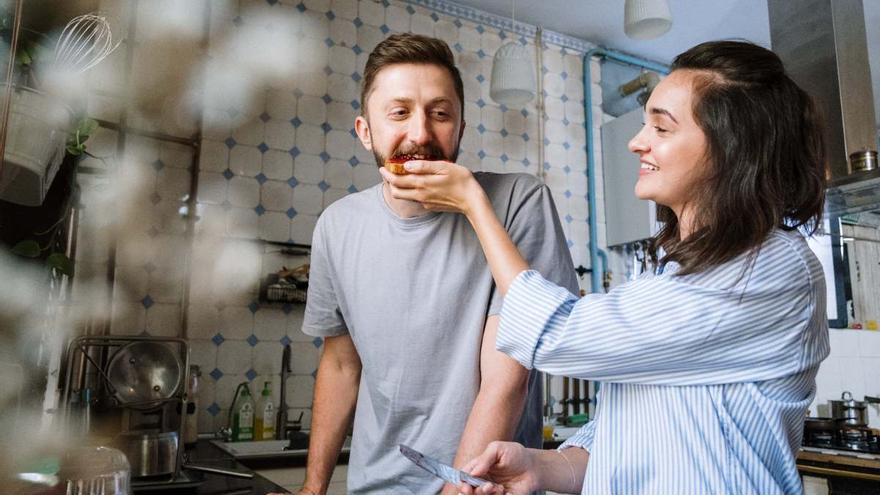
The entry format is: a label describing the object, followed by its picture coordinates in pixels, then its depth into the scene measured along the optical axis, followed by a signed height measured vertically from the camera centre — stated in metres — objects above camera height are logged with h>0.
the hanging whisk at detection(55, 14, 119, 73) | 1.43 +0.74
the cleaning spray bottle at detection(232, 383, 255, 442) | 3.08 -0.35
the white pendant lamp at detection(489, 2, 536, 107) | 3.48 +1.42
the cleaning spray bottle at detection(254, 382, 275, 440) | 3.15 -0.36
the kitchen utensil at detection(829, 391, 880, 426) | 4.15 -0.40
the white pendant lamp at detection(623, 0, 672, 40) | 2.94 +1.46
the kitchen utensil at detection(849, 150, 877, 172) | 2.77 +0.78
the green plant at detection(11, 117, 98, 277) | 1.37 +0.30
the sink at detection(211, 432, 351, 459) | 2.63 -0.45
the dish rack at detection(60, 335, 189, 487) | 2.06 -0.16
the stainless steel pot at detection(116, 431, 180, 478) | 1.91 -0.32
